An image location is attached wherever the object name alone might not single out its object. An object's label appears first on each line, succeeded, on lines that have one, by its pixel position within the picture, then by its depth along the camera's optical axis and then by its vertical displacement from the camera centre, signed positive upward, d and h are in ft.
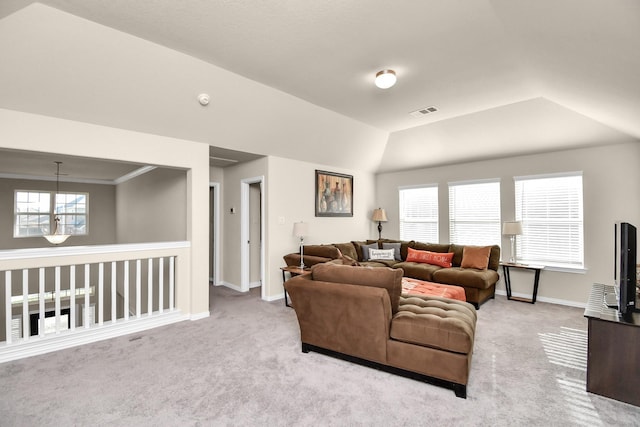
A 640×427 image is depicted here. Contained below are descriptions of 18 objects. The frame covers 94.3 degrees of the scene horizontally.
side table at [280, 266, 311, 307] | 13.95 -2.64
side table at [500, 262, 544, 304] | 14.56 -3.14
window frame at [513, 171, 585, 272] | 14.35 -0.61
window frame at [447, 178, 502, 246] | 16.93 -0.44
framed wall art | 18.22 +1.32
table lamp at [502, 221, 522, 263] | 15.15 -0.86
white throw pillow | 18.34 -2.49
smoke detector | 10.81 +4.28
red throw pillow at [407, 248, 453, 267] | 16.67 -2.53
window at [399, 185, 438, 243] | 19.62 +0.05
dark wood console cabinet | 6.65 -3.32
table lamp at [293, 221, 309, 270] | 14.93 -0.73
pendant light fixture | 16.22 -0.02
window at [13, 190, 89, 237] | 21.86 +0.33
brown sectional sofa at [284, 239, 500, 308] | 13.91 -2.84
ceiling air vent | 14.02 +4.95
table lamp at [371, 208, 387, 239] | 21.11 -0.07
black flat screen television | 7.02 -1.37
